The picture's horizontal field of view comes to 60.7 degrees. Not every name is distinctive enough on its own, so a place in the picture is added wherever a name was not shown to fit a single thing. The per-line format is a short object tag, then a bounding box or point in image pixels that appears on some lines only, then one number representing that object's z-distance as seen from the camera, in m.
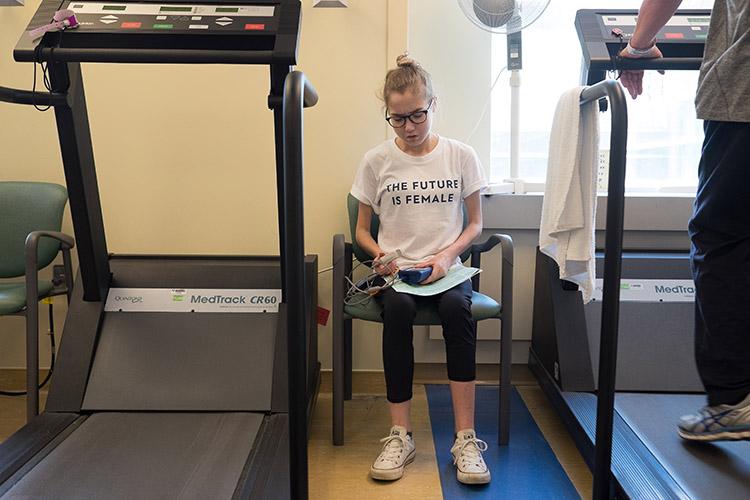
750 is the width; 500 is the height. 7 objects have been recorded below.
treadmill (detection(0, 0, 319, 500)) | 1.48
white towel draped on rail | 1.74
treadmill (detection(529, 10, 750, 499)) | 1.42
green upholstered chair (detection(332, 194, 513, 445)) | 2.02
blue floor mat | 1.79
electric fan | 2.21
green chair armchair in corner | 2.37
